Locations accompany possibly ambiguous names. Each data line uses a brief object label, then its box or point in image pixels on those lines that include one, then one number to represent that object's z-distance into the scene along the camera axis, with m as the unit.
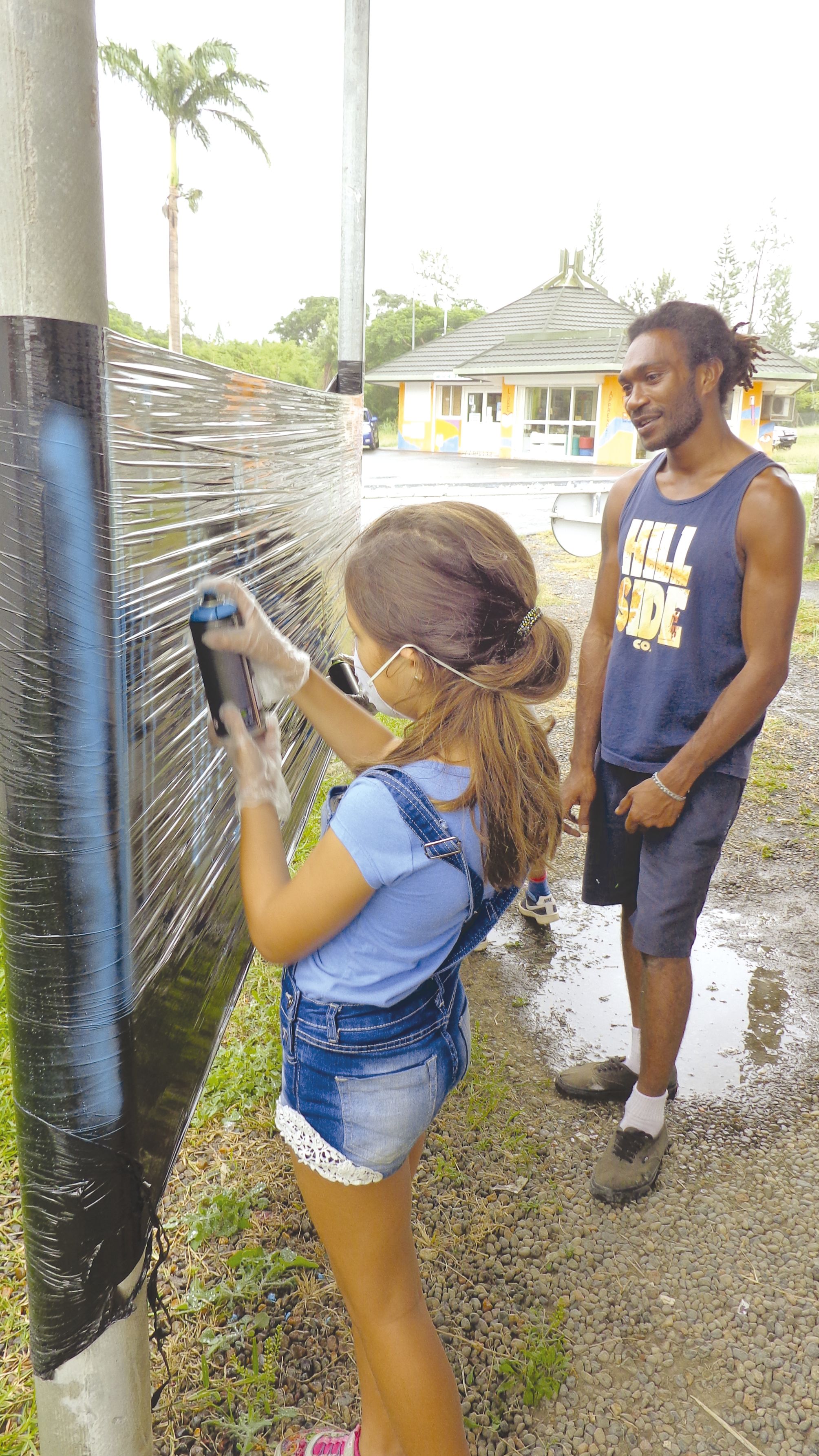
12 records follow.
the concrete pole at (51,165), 0.80
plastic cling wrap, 0.85
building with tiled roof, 25.88
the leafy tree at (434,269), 56.00
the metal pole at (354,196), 3.10
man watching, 1.90
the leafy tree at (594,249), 57.56
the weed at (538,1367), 1.61
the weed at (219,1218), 1.85
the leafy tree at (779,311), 59.16
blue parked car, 23.88
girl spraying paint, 1.12
